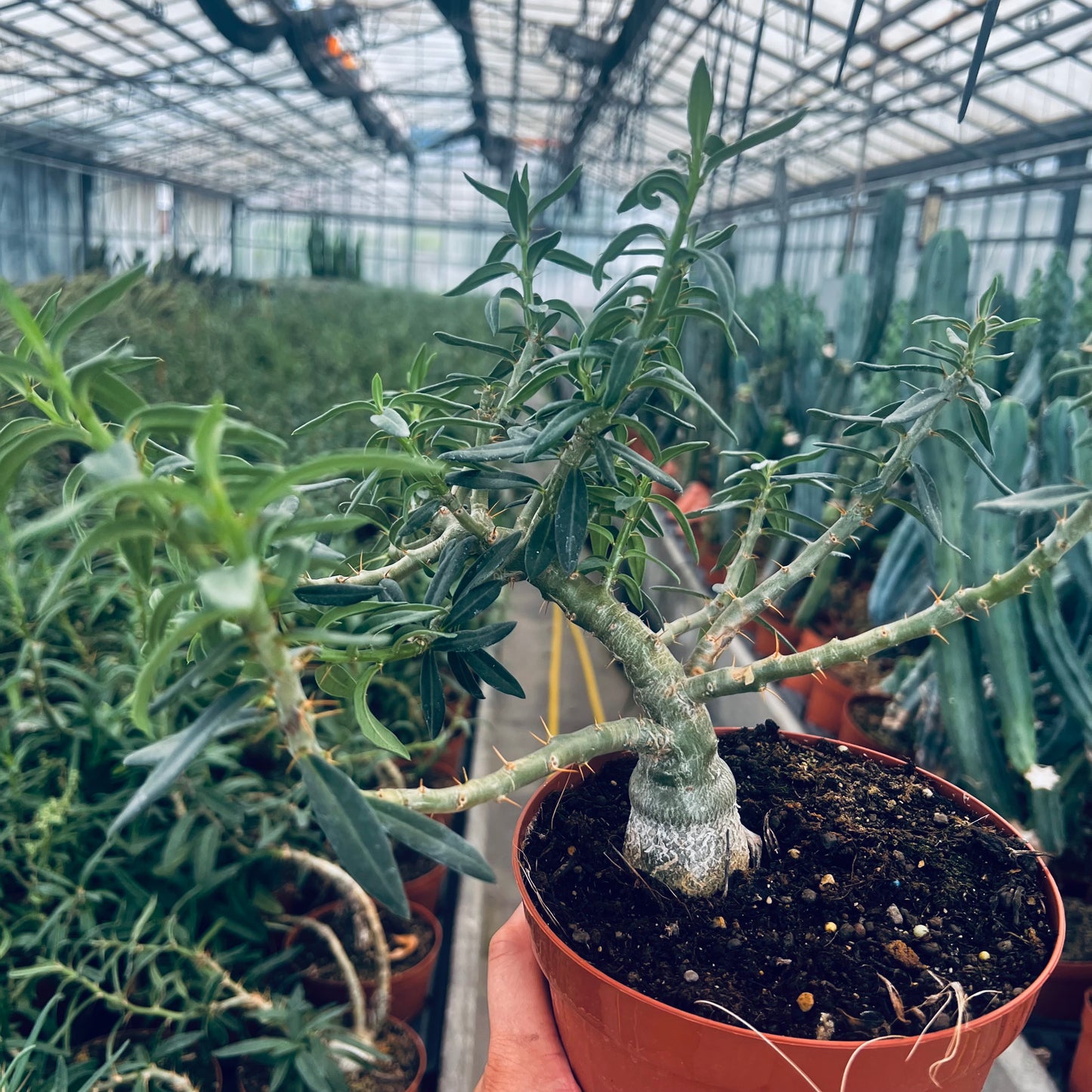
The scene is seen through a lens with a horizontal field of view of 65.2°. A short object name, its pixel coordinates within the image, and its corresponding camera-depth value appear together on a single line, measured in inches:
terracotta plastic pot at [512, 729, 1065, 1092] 23.4
